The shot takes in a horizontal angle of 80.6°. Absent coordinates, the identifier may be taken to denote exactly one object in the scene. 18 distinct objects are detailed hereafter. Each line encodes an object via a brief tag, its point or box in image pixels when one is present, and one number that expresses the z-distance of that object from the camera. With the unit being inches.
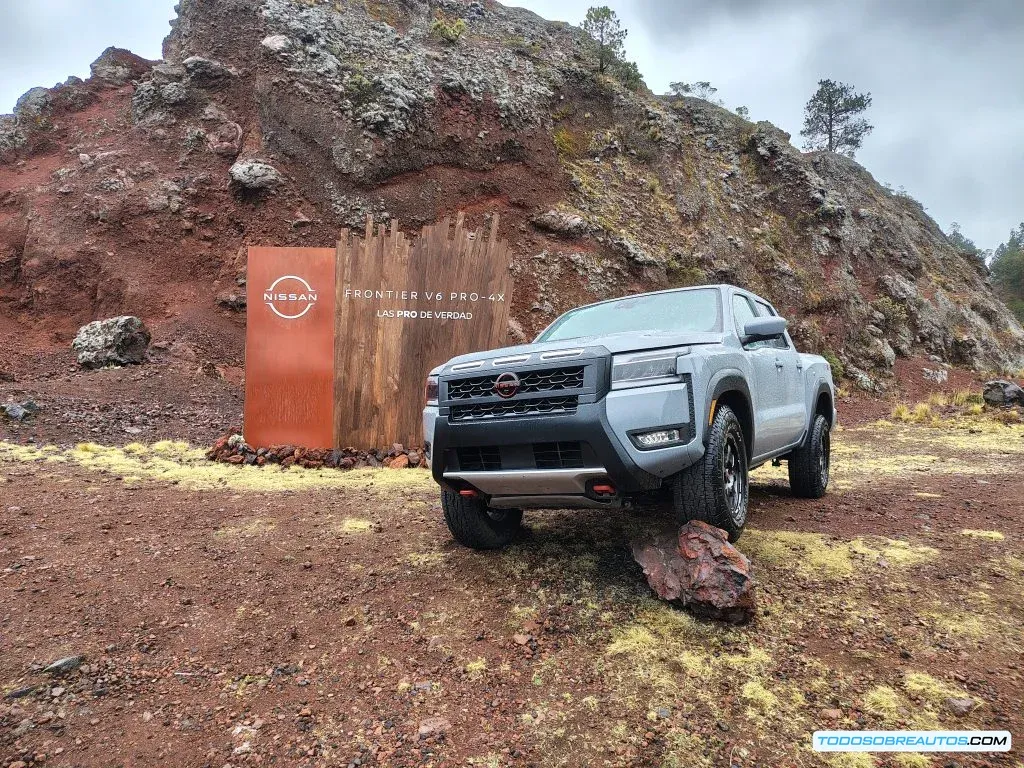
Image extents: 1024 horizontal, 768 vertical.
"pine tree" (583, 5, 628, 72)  979.3
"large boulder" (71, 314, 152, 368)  505.0
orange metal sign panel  300.2
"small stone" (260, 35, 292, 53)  716.7
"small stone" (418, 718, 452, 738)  92.2
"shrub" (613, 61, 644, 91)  950.4
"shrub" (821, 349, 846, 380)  825.5
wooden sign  301.3
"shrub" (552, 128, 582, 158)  828.0
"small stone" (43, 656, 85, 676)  102.7
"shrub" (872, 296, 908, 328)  940.6
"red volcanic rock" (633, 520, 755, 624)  117.0
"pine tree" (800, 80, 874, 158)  1425.9
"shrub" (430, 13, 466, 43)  811.4
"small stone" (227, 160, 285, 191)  687.1
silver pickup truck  121.0
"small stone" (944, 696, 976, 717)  91.6
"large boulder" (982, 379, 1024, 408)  564.4
